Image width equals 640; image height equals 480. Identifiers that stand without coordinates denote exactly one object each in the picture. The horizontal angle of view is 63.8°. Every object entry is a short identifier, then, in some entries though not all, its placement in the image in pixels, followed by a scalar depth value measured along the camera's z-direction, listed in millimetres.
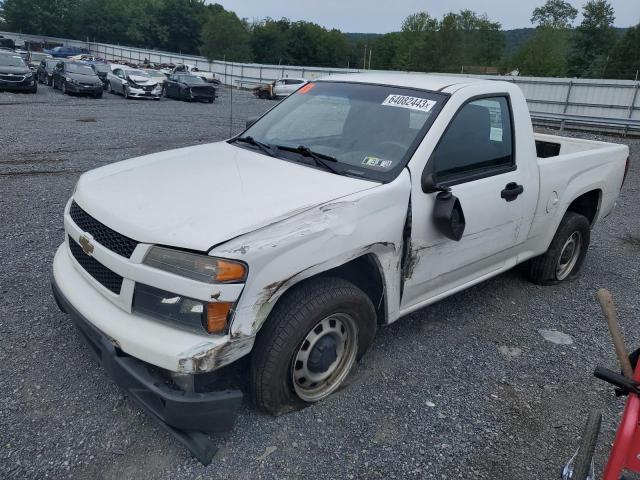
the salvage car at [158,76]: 26100
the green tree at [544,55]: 66500
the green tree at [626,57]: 52188
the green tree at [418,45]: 67062
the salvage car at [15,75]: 19578
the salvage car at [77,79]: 21625
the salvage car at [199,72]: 38469
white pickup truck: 2418
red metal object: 1838
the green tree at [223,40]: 76562
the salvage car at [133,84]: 23750
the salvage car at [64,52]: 54675
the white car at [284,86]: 30266
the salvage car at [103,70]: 26912
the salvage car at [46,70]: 24319
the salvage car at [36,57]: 44691
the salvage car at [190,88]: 25406
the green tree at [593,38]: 59844
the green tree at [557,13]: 90000
